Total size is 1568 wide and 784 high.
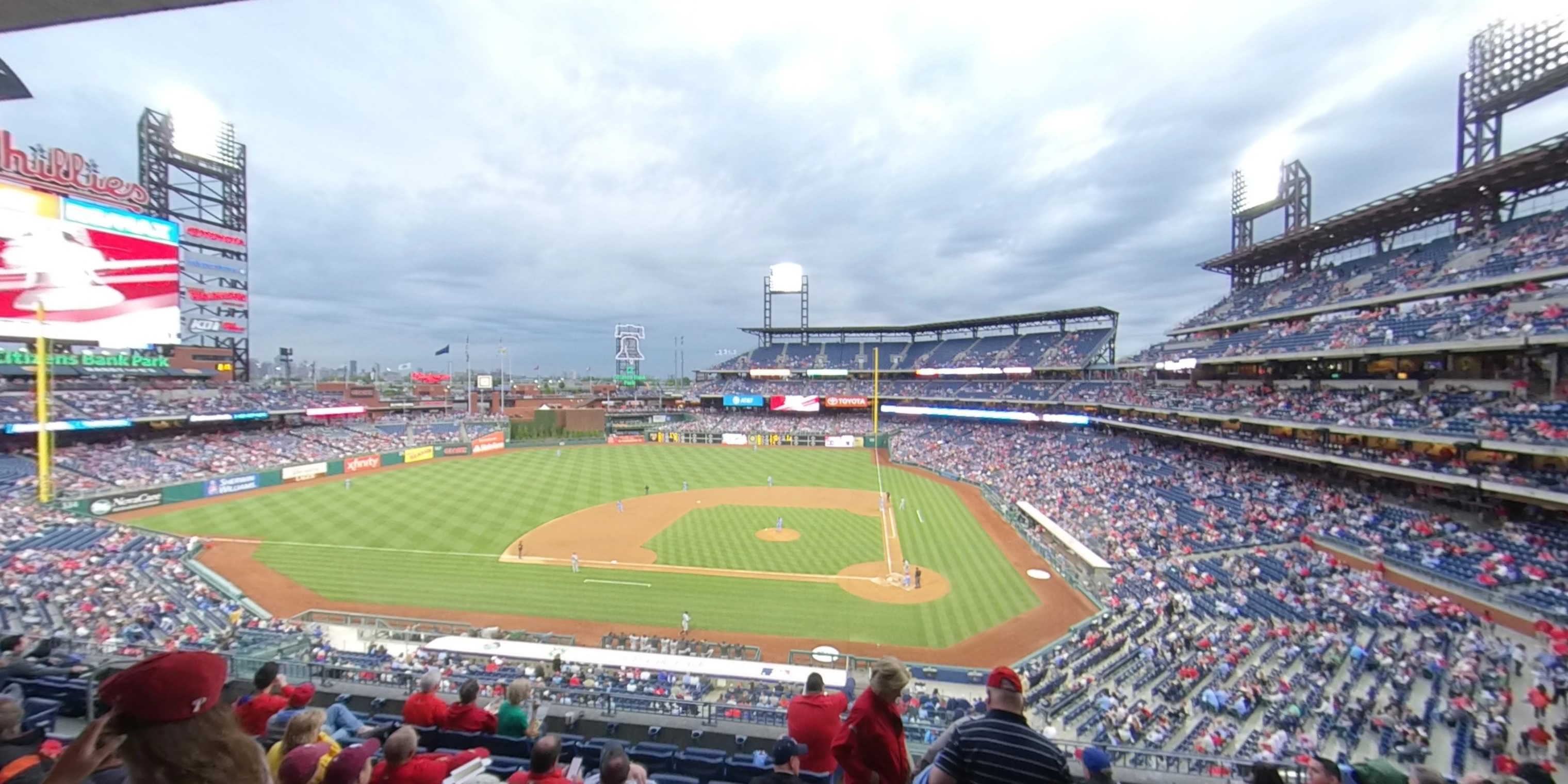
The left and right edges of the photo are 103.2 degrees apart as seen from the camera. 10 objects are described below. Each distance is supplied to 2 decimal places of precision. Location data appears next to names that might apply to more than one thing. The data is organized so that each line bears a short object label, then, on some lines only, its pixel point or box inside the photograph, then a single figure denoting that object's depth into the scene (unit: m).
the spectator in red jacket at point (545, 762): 3.82
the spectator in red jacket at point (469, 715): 5.77
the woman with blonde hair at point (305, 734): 3.91
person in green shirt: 5.89
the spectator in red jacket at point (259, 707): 5.11
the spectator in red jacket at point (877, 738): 3.63
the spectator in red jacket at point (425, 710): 5.71
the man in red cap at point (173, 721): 1.98
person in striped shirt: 3.11
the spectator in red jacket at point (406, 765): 3.84
